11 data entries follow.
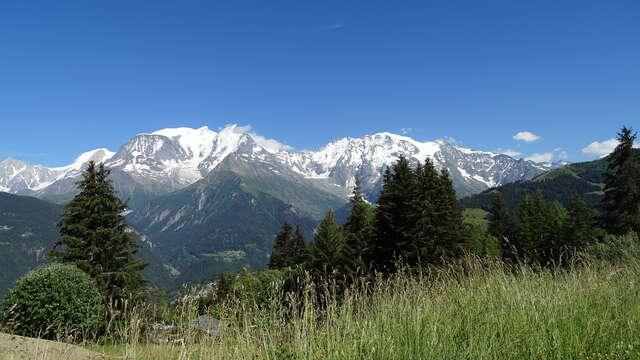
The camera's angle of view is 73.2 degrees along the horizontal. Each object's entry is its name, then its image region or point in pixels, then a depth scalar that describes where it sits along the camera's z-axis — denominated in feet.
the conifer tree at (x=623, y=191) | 155.12
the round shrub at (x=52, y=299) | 66.54
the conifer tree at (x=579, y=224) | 197.57
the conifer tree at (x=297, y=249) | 264.31
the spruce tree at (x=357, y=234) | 148.46
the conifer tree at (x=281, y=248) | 276.21
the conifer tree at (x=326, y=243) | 168.96
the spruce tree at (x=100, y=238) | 108.88
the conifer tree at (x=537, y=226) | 207.62
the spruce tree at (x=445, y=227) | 132.92
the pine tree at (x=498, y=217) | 275.80
